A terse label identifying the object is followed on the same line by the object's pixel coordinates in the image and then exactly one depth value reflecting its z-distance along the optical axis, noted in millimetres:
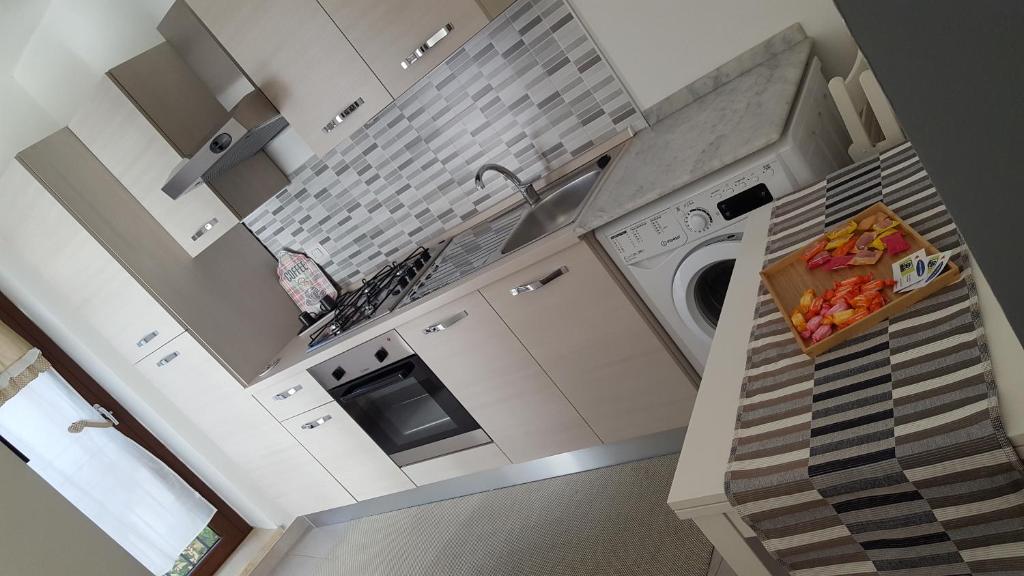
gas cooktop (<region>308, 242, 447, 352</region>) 3037
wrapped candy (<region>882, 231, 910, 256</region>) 1212
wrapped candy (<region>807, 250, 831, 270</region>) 1322
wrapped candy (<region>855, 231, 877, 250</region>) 1275
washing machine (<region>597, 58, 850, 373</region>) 1964
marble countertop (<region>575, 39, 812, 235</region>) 2016
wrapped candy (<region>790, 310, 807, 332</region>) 1190
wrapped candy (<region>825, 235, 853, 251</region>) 1334
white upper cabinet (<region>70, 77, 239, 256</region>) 2920
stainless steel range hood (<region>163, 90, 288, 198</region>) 2674
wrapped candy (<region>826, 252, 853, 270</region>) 1276
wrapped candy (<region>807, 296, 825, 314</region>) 1182
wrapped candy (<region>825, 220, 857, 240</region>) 1347
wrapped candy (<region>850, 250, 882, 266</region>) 1229
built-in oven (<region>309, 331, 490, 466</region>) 2955
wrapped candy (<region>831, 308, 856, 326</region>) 1126
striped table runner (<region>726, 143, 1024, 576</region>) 856
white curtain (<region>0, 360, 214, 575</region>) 3869
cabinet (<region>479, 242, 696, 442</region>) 2375
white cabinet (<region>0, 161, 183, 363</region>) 3145
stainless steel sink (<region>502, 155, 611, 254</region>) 2732
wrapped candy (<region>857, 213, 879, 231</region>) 1339
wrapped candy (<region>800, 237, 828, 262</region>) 1360
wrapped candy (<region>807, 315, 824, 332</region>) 1157
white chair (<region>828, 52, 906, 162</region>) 1849
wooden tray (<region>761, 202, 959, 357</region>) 1084
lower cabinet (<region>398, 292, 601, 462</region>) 2686
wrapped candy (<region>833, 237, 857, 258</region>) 1306
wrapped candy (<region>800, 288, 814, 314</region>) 1204
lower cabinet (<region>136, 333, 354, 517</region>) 3492
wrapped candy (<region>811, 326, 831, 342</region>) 1131
